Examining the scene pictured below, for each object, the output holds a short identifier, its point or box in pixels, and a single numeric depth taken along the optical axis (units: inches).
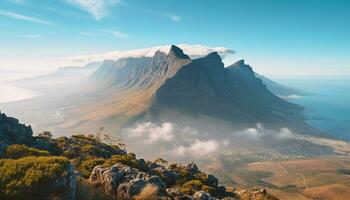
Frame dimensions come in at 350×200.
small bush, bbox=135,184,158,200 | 902.4
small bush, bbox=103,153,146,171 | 2846.5
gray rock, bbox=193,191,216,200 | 1240.2
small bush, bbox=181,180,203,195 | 2480.3
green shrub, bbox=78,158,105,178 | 2394.2
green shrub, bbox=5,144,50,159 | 1484.6
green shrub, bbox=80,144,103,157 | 3957.2
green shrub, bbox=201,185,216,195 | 2564.0
